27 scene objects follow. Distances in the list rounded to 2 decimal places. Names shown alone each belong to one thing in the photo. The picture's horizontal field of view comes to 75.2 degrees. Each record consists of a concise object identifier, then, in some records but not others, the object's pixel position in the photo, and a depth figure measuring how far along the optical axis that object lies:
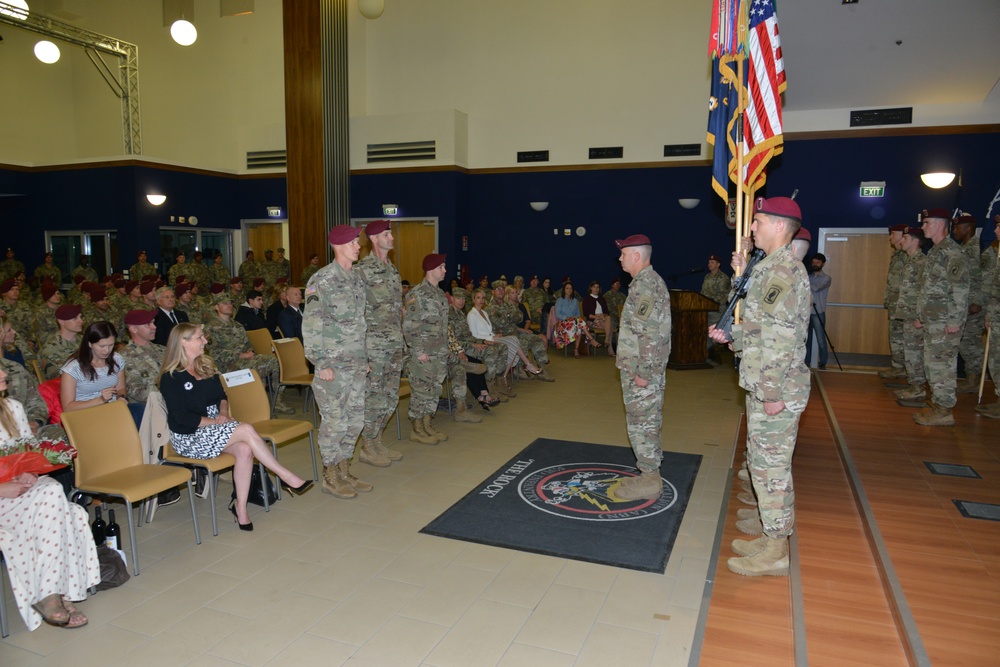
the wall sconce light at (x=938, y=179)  9.59
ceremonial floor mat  3.78
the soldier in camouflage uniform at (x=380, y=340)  5.15
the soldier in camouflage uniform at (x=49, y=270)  12.51
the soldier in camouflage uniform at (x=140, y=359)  4.64
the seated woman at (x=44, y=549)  2.89
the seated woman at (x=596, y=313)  10.93
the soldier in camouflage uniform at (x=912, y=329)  6.48
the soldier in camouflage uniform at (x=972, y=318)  6.86
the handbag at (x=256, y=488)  4.44
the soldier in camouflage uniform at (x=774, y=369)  3.12
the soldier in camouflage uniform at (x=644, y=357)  4.23
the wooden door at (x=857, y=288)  10.31
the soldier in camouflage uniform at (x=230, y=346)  6.51
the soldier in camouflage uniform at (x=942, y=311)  5.57
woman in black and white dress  3.99
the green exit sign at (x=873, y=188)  10.16
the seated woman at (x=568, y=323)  10.79
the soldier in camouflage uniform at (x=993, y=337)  5.95
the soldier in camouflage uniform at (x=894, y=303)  7.70
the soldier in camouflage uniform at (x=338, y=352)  4.43
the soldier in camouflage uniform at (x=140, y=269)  12.47
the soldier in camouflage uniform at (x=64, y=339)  4.87
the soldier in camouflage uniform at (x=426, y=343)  5.71
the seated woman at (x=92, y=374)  4.25
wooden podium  9.66
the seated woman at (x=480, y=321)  7.49
